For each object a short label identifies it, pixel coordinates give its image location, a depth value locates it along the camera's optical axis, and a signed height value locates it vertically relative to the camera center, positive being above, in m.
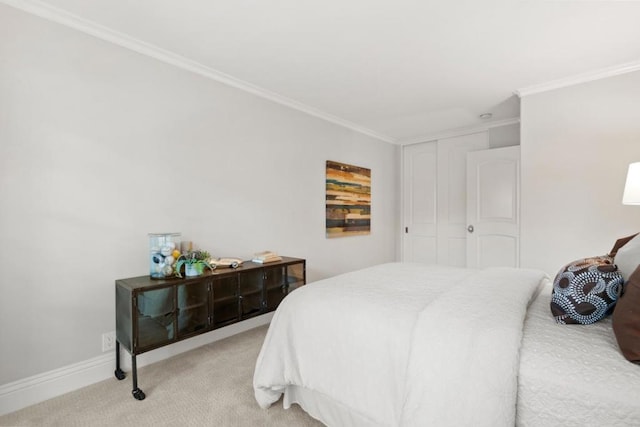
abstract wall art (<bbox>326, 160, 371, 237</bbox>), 4.04 +0.20
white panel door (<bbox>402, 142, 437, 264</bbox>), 4.93 +0.20
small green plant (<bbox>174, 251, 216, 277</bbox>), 2.25 -0.33
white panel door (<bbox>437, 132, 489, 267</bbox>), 4.55 +0.26
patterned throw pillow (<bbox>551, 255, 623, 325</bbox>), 1.29 -0.34
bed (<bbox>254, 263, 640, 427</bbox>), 1.03 -0.55
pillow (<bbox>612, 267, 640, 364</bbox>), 1.02 -0.37
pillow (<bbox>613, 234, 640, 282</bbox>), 1.38 -0.21
